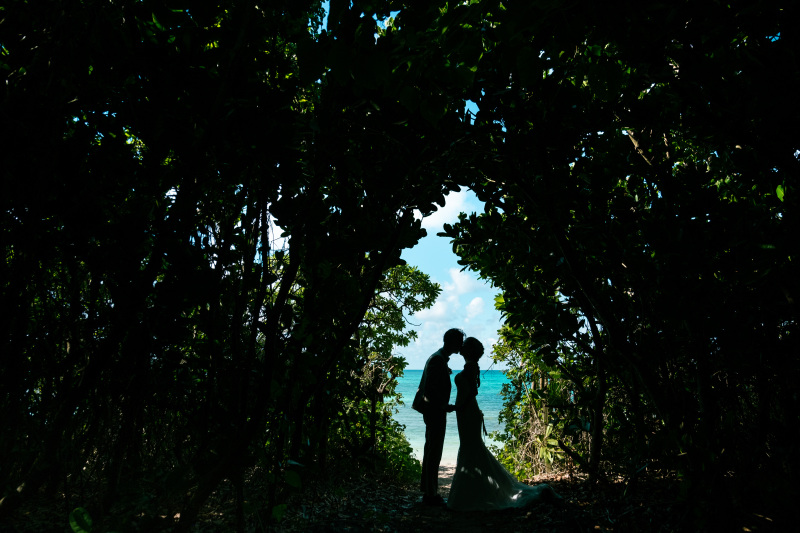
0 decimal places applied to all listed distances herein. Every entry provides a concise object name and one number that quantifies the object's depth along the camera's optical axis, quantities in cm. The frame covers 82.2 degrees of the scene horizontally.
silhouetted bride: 529
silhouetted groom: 573
